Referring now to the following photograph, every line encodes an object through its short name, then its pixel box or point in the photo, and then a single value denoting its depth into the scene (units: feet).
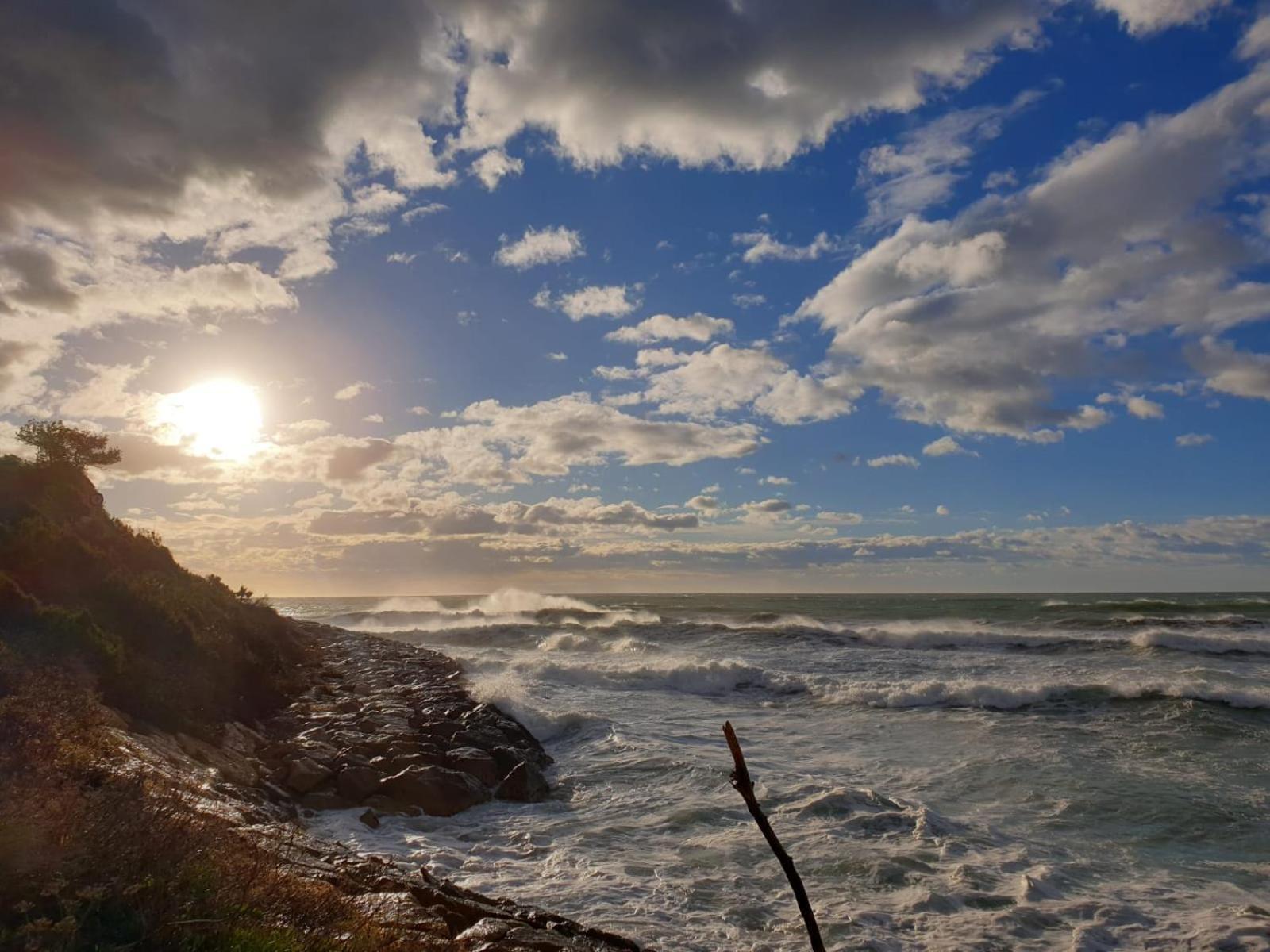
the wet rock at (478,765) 49.73
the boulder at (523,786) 47.98
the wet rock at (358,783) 43.80
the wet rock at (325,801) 41.65
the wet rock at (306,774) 43.14
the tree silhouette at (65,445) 78.95
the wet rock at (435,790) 44.47
